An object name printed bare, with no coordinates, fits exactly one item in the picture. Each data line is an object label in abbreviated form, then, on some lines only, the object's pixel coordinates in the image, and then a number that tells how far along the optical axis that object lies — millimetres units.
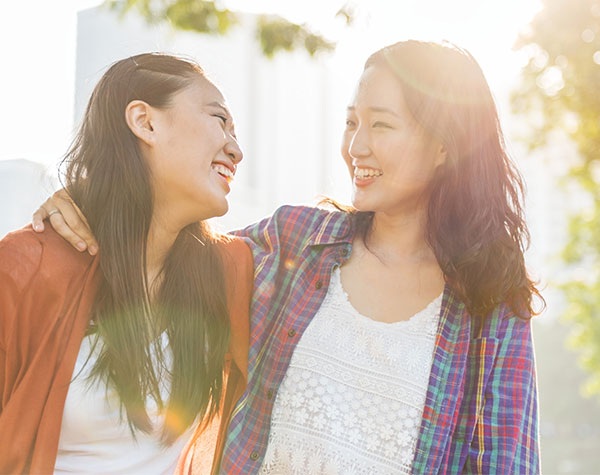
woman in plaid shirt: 2609
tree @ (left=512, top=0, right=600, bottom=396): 7387
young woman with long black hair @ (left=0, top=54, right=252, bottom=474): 2246
